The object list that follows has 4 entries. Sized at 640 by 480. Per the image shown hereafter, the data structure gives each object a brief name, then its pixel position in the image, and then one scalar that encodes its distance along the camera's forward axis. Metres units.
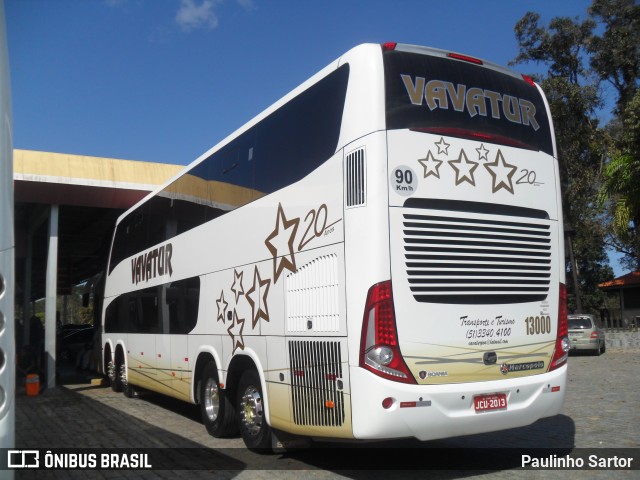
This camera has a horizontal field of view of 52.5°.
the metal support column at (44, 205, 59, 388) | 15.55
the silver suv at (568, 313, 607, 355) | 24.50
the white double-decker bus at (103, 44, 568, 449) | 5.85
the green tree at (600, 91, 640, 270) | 17.12
